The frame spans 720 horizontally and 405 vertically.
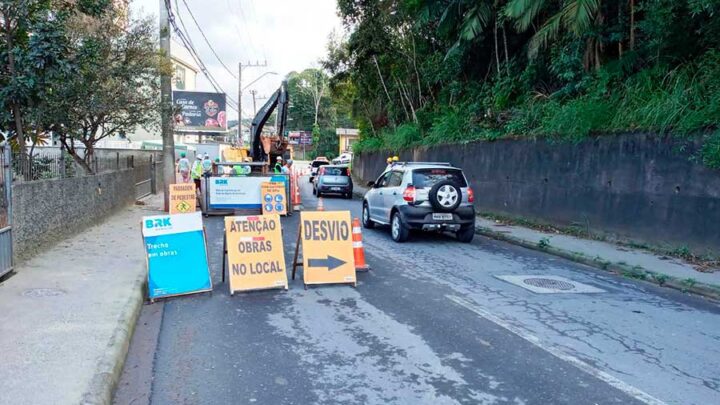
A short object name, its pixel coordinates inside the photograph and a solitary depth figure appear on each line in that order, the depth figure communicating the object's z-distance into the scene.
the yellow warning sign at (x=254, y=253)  7.48
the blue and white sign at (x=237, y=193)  16.11
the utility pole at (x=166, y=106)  16.28
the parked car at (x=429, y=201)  11.66
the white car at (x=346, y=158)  52.07
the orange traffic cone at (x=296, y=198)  20.23
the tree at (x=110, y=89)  12.52
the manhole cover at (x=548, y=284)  8.05
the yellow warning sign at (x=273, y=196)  16.12
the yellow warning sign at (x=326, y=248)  7.95
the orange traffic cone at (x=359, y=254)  8.83
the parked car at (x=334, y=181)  25.56
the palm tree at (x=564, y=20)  12.41
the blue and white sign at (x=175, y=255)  7.15
